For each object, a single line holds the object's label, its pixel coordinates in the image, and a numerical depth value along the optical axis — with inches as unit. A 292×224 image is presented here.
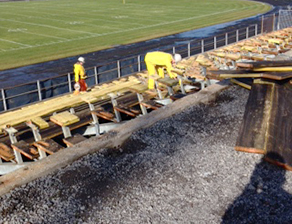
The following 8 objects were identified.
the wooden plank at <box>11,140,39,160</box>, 322.3
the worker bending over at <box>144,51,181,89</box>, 507.1
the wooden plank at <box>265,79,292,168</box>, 296.0
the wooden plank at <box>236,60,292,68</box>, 401.7
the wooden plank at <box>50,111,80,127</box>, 353.1
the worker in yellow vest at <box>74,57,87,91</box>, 643.3
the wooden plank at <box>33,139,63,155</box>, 316.3
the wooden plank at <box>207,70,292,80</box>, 366.0
